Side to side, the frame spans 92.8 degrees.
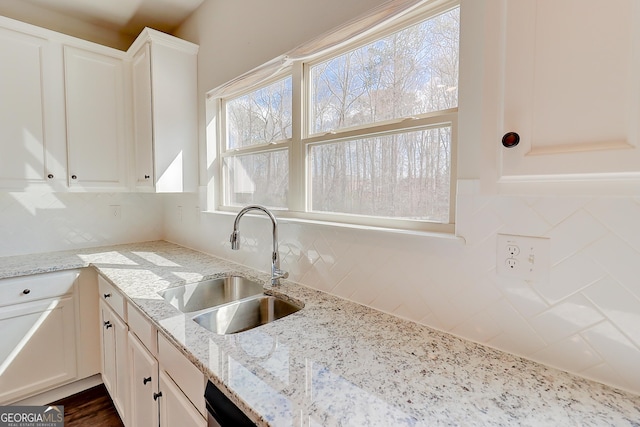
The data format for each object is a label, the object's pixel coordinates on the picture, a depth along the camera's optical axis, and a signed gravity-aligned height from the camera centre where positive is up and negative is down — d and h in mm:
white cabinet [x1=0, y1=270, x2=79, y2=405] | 1767 -817
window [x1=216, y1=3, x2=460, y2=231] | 1103 +314
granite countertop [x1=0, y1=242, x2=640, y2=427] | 638 -445
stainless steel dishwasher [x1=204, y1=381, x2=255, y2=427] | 743 -542
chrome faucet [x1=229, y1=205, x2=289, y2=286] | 1480 -227
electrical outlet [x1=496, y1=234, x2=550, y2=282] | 813 -158
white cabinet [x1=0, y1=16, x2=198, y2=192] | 1894 +597
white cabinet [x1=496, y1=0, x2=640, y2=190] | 477 +191
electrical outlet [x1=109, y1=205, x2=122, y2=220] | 2554 -102
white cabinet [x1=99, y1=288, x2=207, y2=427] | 979 -703
